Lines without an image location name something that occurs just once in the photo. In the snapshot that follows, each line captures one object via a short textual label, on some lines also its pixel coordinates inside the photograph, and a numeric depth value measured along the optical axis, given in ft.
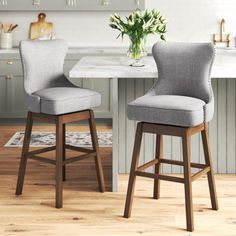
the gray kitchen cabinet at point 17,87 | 27.43
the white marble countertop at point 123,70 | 15.59
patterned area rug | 23.69
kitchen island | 17.71
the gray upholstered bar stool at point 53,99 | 15.51
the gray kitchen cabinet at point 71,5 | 29.01
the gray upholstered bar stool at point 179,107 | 13.79
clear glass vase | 17.47
